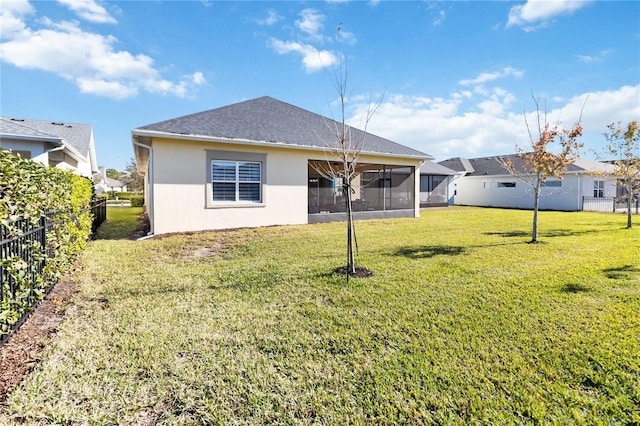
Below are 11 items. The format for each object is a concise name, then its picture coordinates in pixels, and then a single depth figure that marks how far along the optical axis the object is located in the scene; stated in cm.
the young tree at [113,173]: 9525
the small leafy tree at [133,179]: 4475
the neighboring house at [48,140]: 1053
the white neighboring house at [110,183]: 5508
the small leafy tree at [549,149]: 864
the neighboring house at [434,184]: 2656
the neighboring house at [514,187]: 2281
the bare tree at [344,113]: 556
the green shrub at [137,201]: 2761
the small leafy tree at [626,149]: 1250
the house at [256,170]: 1033
